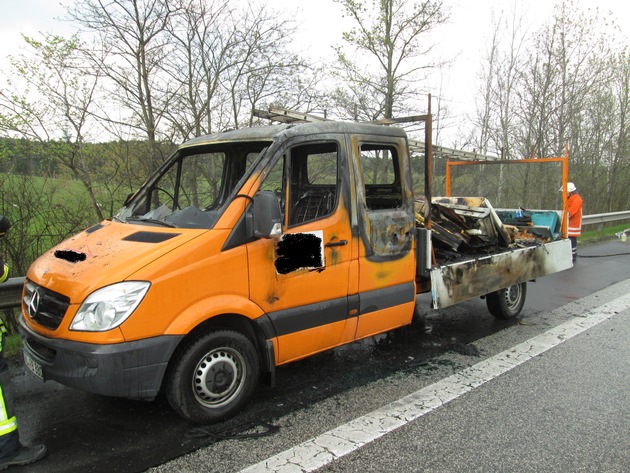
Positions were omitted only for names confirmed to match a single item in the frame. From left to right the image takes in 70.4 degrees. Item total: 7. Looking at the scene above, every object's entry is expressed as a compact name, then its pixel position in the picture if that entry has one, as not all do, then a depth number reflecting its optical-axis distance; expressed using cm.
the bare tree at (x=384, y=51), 1352
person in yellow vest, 261
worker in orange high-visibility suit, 1021
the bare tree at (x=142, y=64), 836
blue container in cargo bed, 648
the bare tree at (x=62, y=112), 770
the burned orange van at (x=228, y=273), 276
